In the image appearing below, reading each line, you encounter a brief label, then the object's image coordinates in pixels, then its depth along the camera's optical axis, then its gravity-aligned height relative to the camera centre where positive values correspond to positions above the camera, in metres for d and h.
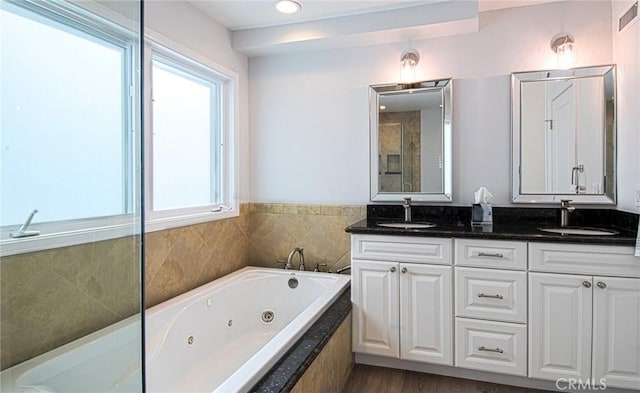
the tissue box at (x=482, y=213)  2.39 -0.15
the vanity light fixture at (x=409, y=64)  2.62 +0.93
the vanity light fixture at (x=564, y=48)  2.34 +0.93
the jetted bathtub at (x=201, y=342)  1.25 -0.68
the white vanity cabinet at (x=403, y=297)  2.13 -0.65
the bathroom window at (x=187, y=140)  2.17 +0.36
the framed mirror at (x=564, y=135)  2.29 +0.36
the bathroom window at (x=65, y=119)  1.27 +0.29
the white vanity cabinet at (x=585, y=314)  1.84 -0.66
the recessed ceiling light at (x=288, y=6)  2.35 +1.24
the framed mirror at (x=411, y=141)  2.57 +0.37
